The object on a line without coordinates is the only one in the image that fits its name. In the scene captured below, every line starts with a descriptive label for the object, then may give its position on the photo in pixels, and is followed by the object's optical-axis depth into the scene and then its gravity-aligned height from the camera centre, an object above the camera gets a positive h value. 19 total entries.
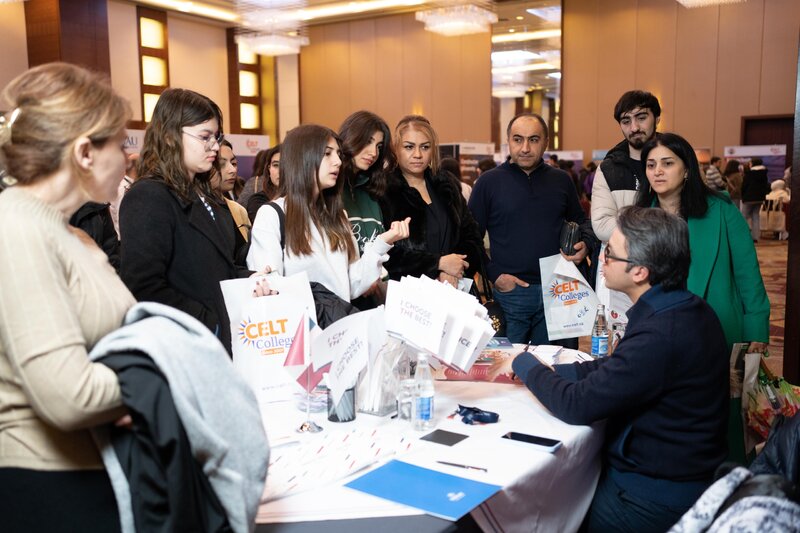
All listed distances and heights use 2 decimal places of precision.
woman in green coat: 2.92 -0.36
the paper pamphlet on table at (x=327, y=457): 1.59 -0.71
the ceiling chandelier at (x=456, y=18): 12.14 +2.54
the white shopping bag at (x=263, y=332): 2.06 -0.48
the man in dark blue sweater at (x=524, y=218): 3.71 -0.29
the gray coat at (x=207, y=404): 1.17 -0.41
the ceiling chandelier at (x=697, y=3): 11.05 +2.52
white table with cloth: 1.50 -0.73
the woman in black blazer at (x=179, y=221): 2.18 -0.17
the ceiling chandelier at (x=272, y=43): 13.30 +2.35
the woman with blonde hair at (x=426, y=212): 3.21 -0.23
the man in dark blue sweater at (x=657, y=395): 1.92 -0.64
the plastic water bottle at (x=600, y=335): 2.68 -0.67
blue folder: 1.47 -0.71
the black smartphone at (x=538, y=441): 1.80 -0.72
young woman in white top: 2.59 -0.23
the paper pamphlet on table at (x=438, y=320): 1.97 -0.44
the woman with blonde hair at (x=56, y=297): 1.11 -0.21
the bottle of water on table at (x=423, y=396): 1.94 -0.64
